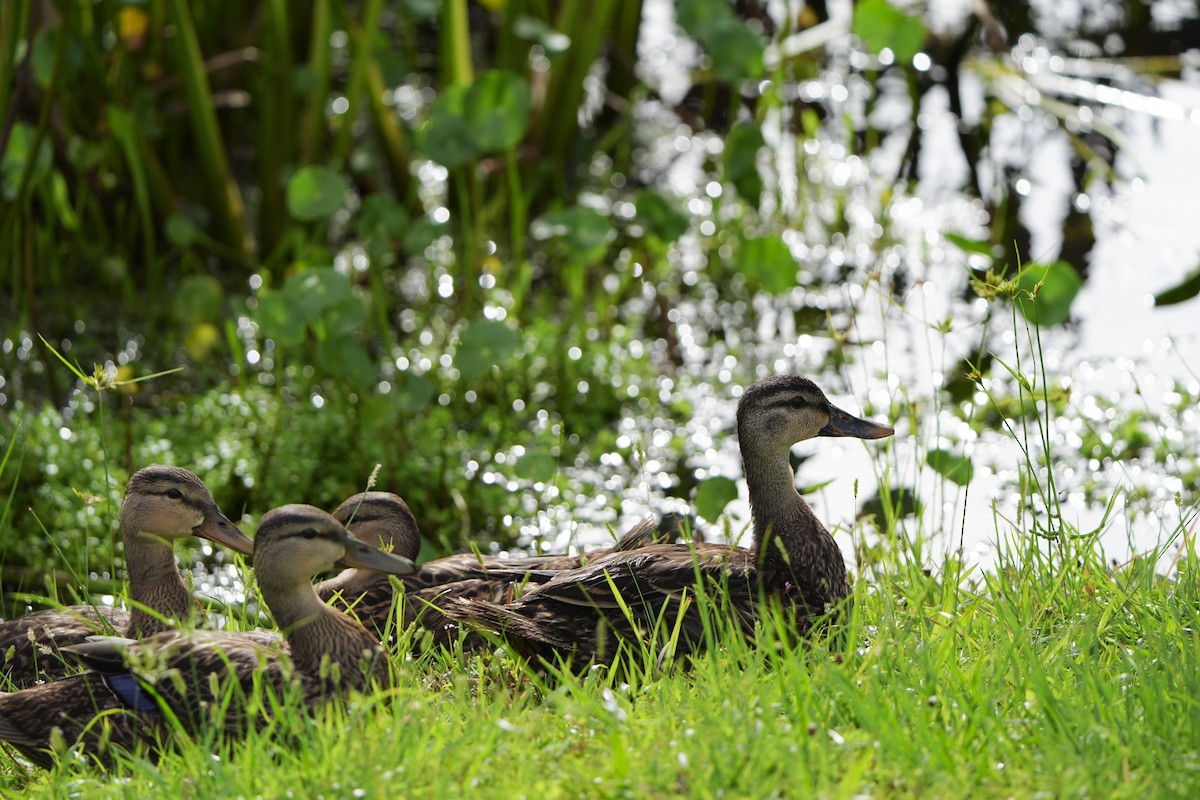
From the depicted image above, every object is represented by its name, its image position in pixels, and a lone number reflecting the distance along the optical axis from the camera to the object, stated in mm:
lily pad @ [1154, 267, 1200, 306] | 13031
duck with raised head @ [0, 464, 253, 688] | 7969
